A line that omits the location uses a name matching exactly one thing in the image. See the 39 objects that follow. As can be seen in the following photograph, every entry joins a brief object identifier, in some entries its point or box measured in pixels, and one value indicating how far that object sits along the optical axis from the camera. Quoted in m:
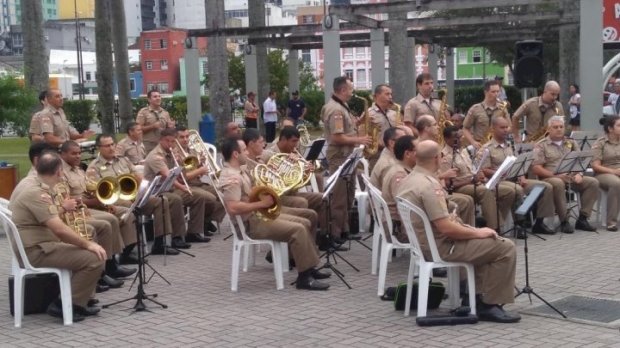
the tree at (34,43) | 19.67
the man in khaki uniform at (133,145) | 11.88
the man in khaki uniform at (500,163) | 11.35
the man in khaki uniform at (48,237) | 7.65
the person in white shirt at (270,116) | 28.83
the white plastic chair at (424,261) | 7.27
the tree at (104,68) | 24.12
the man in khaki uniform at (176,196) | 11.18
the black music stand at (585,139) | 12.74
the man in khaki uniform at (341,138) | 11.16
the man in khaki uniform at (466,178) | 10.52
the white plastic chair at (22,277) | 7.77
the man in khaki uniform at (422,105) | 11.91
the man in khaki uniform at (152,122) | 13.70
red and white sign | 19.25
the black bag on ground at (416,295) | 7.78
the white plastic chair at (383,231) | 8.52
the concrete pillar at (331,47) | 17.50
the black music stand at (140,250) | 8.28
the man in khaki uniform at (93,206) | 9.54
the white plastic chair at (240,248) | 8.90
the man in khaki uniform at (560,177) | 11.92
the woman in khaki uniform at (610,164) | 12.09
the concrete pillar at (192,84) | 22.06
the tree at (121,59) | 24.42
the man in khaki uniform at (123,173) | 10.53
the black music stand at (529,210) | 7.43
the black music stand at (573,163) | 11.76
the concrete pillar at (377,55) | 20.98
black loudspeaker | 13.43
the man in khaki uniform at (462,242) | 7.17
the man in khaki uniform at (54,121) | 12.41
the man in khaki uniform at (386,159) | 9.41
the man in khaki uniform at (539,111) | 12.92
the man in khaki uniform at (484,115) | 12.42
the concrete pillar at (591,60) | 14.95
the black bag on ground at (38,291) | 8.16
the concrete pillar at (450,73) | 31.65
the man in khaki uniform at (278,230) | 8.75
